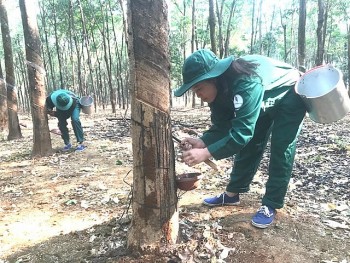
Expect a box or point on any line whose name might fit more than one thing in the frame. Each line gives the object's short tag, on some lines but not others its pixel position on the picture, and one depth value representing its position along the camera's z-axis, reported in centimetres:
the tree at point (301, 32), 1095
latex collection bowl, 263
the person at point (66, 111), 719
